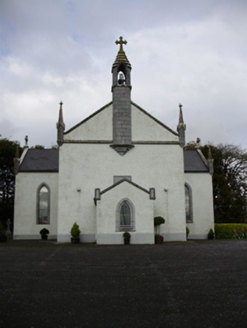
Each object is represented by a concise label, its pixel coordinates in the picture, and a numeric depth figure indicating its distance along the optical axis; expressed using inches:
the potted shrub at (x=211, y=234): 1136.4
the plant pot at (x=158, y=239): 903.1
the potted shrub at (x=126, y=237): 852.0
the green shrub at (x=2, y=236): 986.3
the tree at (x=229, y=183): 1624.0
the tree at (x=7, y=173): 1780.8
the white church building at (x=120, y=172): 872.9
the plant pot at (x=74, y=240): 914.1
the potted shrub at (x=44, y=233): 1160.2
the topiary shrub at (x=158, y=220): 934.4
